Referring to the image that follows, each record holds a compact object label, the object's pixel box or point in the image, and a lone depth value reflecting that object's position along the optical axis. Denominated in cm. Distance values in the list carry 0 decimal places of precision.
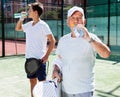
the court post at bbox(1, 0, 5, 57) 1309
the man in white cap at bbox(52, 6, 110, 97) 274
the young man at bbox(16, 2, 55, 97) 447
